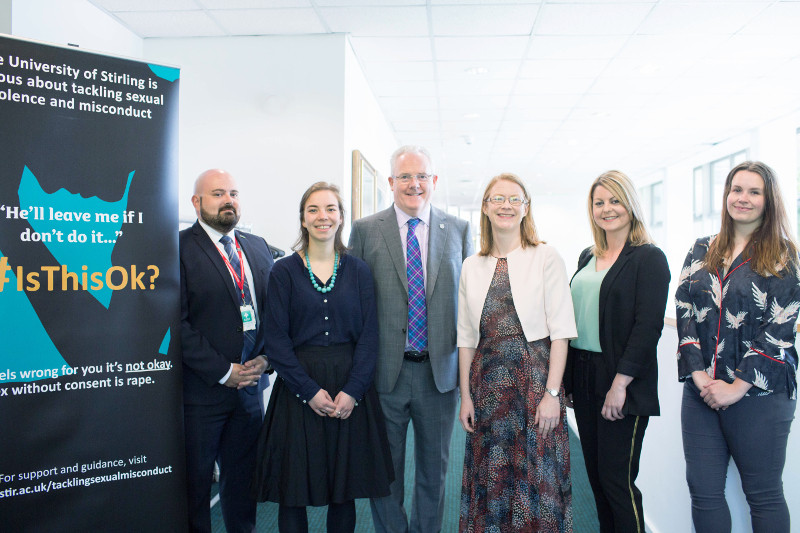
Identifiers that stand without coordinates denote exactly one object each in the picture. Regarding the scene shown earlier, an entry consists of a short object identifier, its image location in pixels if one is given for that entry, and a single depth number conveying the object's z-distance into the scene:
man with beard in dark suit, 1.97
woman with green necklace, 1.83
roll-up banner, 1.46
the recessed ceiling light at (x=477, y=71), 4.75
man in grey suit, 2.07
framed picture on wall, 4.34
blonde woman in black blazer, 1.78
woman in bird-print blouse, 1.66
